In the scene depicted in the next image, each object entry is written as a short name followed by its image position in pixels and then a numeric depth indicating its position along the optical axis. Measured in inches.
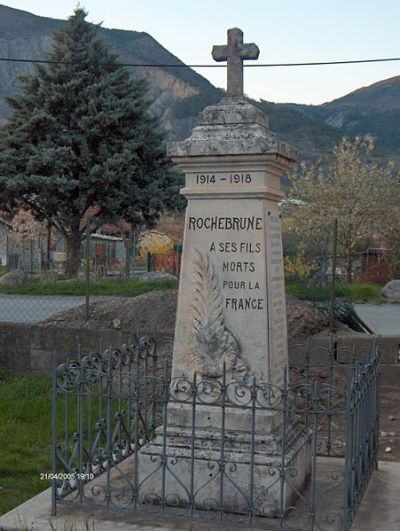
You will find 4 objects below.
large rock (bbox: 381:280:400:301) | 751.1
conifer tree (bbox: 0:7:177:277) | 857.5
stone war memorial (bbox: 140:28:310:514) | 183.9
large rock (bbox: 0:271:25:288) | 773.9
